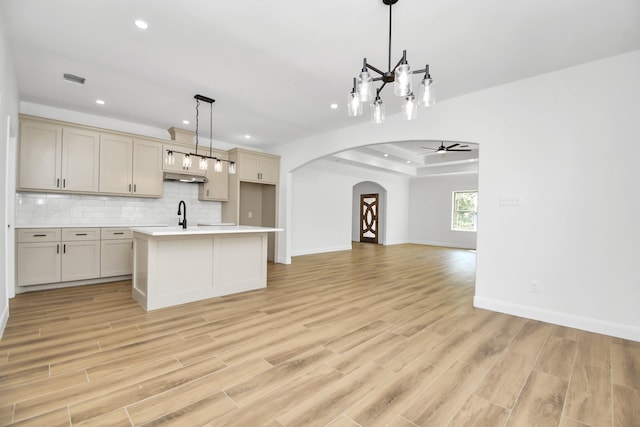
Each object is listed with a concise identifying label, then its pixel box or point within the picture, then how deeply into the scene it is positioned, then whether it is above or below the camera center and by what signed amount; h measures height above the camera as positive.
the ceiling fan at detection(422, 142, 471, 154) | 6.37 +1.44
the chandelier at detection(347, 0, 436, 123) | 1.98 +0.91
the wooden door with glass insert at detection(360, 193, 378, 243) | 11.60 -0.25
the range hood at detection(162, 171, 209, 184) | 5.50 +0.60
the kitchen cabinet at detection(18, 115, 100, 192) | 4.12 +0.72
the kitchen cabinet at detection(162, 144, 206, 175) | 5.34 +0.90
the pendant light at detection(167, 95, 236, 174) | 3.85 +0.71
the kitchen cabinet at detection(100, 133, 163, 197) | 4.77 +0.71
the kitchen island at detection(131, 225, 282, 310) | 3.44 -0.75
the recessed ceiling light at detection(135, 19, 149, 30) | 2.52 +1.63
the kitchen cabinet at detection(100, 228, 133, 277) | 4.66 -0.77
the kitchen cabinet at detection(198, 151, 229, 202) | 6.01 +0.51
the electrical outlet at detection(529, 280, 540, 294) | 3.35 -0.84
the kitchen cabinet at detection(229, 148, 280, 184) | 6.16 +0.98
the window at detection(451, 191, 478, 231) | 10.18 +0.11
